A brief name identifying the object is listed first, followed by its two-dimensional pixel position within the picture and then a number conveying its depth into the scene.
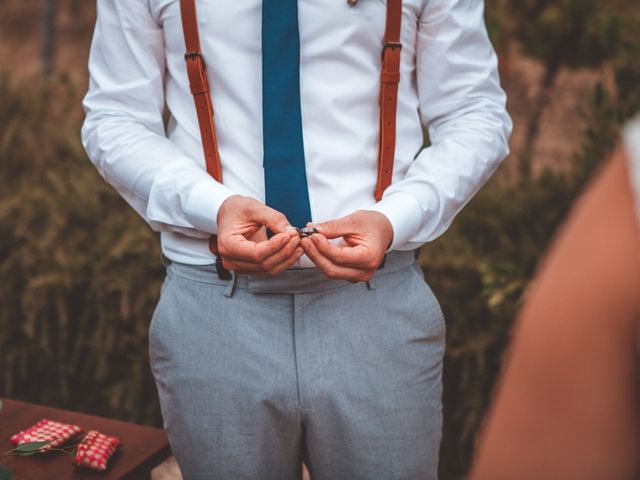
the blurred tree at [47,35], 5.43
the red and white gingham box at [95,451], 1.71
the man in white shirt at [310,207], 1.54
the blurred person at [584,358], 0.63
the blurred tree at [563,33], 3.75
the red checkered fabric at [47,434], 1.78
